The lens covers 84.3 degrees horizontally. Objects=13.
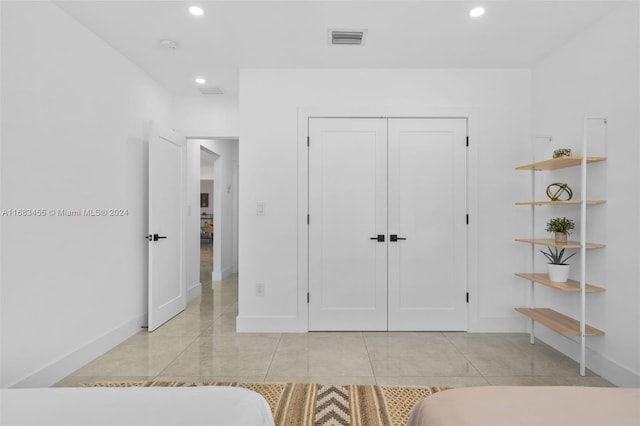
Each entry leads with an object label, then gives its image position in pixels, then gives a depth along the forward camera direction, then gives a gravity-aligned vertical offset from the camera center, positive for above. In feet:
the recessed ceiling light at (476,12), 8.26 +4.68
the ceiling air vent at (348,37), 9.28 +4.64
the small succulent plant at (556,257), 9.43 -1.32
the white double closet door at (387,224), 11.55 -0.49
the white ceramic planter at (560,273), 9.20 -1.65
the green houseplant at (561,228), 9.00 -0.47
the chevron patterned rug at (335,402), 6.47 -3.87
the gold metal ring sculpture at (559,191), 9.49 +0.50
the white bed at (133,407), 3.16 -1.89
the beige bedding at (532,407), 3.25 -1.93
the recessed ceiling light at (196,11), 8.23 +4.66
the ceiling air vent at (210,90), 13.34 +4.51
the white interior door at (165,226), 11.37 -0.65
